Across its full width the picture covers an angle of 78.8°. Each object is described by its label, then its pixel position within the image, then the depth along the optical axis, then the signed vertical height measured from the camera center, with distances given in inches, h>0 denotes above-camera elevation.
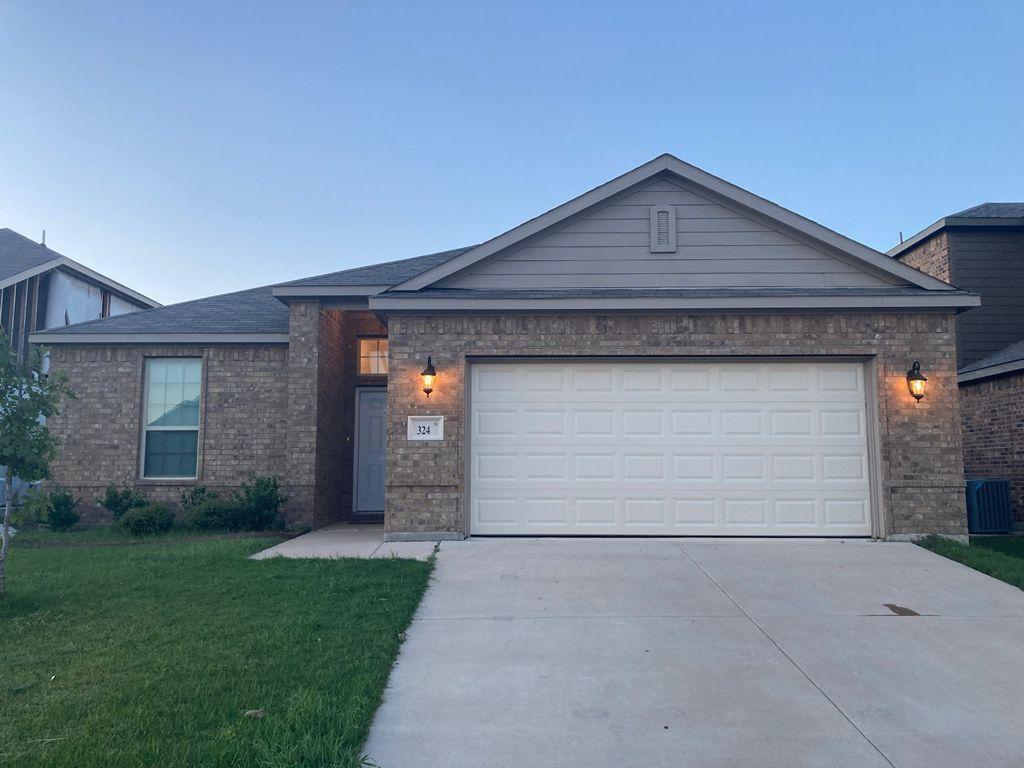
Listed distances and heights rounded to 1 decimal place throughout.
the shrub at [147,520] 366.6 -50.6
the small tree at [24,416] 211.0 +6.0
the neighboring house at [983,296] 426.9 +112.7
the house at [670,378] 323.6 +31.2
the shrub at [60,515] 398.9 -52.3
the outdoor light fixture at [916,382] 317.7 +28.8
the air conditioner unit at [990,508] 377.7 -41.9
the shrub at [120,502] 406.9 -44.1
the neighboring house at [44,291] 602.2 +149.6
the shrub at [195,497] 403.9 -40.6
